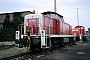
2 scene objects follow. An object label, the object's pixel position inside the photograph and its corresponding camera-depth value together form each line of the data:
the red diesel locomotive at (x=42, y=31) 6.21
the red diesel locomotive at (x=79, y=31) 17.37
